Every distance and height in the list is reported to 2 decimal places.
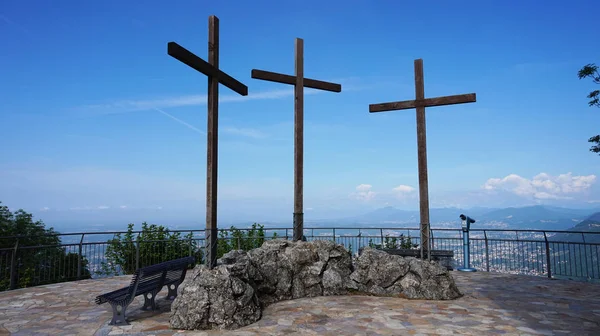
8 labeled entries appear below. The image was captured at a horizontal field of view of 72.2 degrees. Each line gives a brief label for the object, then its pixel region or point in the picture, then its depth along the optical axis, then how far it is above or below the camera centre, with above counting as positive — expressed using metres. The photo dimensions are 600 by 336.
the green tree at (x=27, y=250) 12.10 -1.12
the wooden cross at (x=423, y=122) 10.37 +2.24
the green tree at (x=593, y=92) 11.70 +3.28
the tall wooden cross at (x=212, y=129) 8.35 +1.70
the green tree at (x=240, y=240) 13.48 -0.97
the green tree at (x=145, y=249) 11.98 -1.15
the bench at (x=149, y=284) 6.26 -1.24
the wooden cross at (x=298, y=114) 9.91 +2.40
